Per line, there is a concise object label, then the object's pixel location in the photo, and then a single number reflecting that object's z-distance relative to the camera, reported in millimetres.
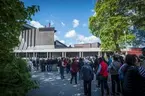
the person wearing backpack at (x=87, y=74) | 4641
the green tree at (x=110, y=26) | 11301
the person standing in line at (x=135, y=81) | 2097
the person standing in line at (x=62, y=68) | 8809
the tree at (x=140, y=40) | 22289
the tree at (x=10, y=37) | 2360
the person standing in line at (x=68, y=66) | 10696
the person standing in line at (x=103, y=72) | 4580
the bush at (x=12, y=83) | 2708
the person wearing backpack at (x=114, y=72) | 4554
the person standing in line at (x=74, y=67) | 7003
